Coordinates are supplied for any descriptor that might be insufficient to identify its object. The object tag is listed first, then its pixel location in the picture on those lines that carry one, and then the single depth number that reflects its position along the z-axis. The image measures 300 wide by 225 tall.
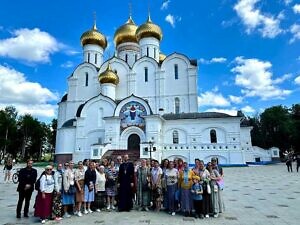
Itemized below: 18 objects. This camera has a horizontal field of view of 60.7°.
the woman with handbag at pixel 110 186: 7.95
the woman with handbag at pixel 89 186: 7.37
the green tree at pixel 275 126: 46.06
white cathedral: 28.00
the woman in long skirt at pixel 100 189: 7.71
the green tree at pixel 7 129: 45.25
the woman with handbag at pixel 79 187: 7.18
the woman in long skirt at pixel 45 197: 6.53
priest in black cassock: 7.59
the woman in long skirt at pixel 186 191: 7.04
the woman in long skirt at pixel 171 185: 7.39
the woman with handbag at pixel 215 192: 6.90
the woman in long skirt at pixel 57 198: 6.73
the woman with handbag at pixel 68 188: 7.01
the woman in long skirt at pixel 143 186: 7.82
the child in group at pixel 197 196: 6.86
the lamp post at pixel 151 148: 25.03
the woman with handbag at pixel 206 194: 6.91
